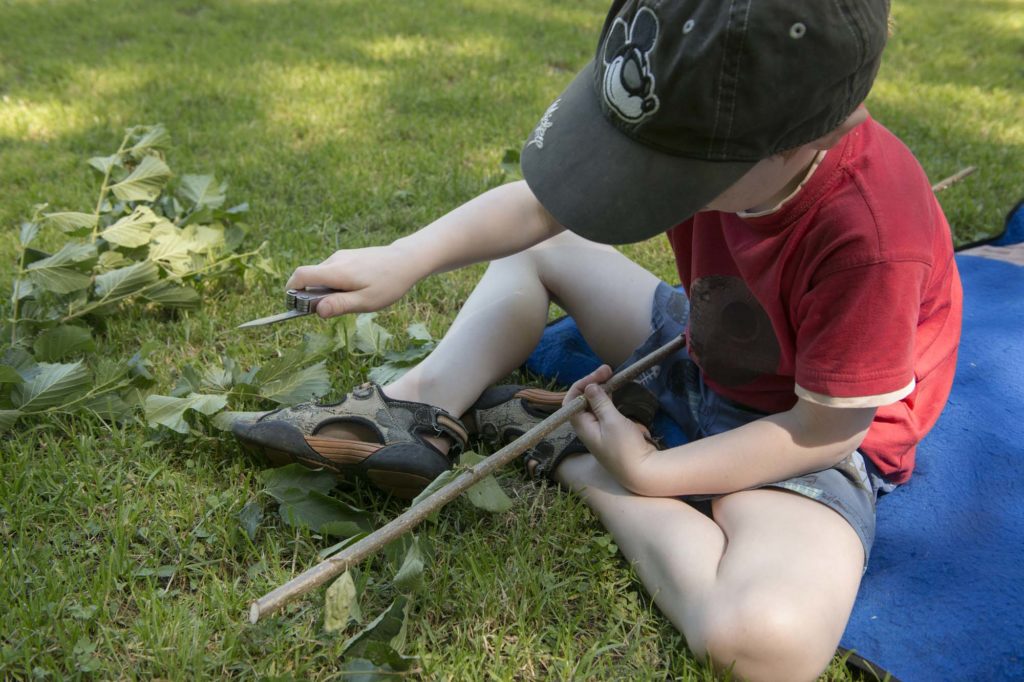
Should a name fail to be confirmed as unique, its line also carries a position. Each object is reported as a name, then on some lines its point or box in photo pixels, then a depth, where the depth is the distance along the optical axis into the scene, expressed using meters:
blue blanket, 1.24
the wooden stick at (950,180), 1.95
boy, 0.95
